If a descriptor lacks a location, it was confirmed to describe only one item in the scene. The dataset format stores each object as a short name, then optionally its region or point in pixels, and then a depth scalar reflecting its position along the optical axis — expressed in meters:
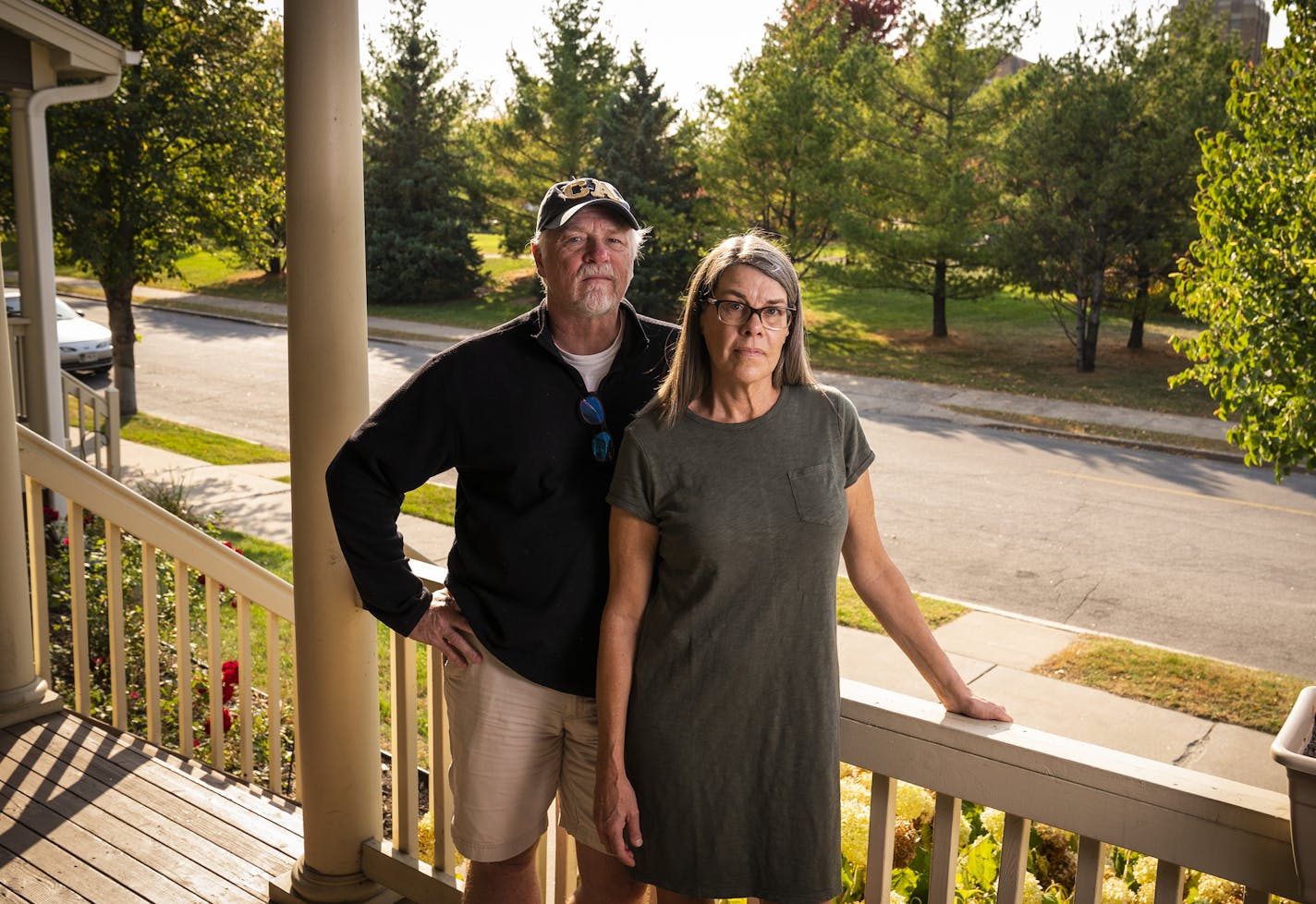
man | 2.01
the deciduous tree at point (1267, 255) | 4.52
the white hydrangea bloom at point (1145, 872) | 2.41
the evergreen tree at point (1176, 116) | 15.43
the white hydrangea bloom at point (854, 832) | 2.51
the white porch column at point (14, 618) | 3.52
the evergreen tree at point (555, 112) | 23.02
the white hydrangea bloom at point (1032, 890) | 2.27
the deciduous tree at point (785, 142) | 18.95
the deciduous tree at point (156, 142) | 11.36
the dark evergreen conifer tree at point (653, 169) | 20.28
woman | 1.77
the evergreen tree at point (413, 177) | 23.48
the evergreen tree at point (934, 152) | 18.27
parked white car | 15.66
